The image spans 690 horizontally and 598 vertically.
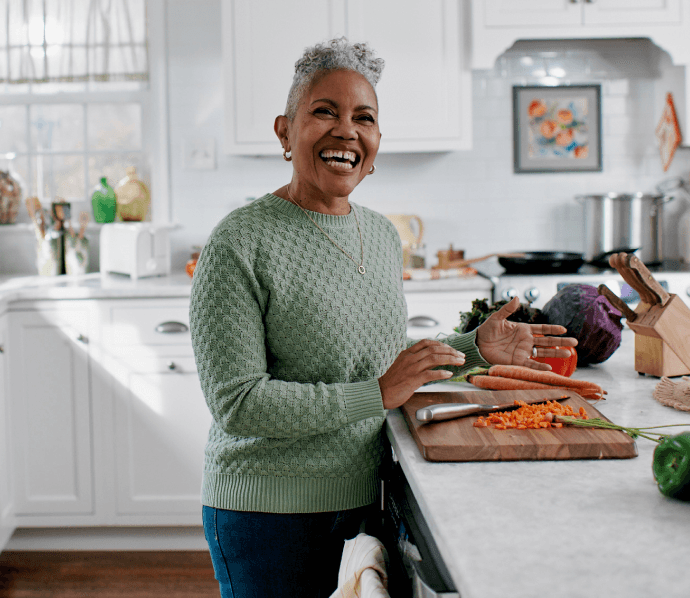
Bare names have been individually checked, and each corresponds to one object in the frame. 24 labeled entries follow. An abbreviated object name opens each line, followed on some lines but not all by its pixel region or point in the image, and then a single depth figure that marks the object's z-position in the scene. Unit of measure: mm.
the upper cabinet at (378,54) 3232
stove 2992
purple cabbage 1486
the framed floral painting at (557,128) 3680
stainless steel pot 3475
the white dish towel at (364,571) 964
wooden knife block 1396
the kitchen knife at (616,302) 1443
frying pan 3084
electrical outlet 3660
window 3641
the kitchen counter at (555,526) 645
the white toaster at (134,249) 3211
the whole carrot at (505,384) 1313
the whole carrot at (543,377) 1284
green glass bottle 3551
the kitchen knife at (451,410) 1098
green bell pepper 803
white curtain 3633
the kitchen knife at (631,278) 1364
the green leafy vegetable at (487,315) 1508
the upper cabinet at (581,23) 3258
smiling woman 1143
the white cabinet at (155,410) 2930
